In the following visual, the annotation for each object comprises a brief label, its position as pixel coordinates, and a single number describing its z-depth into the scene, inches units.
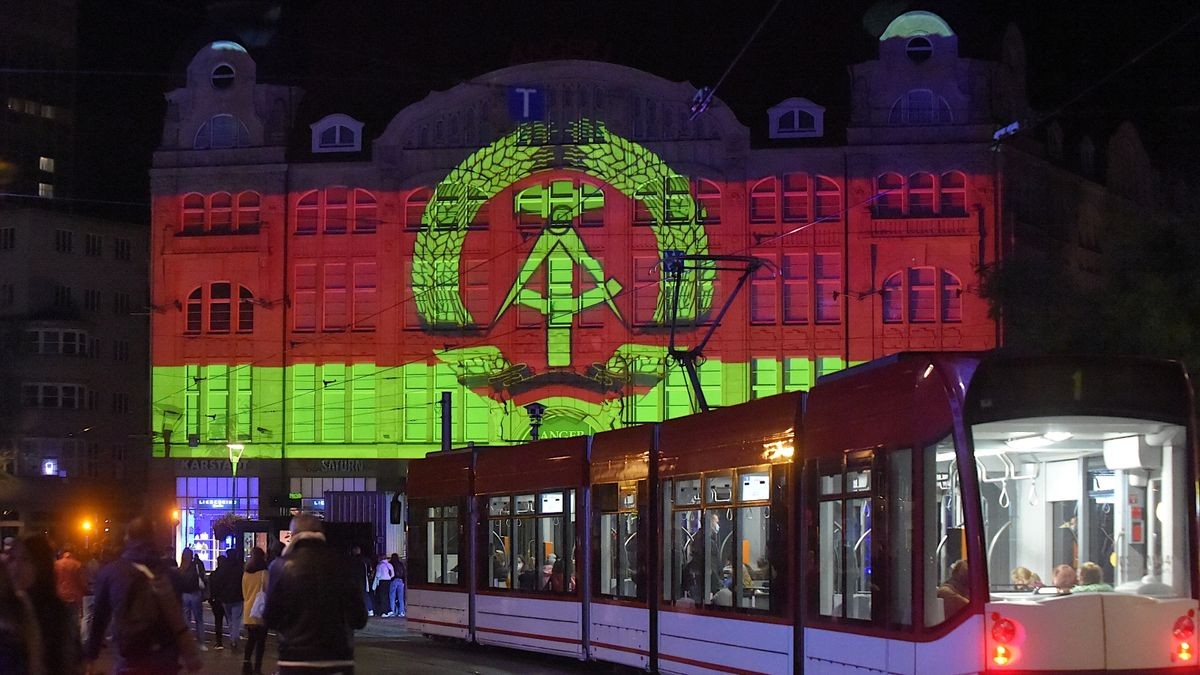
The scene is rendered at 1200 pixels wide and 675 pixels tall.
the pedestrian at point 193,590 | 983.0
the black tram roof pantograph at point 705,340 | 941.2
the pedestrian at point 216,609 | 1021.2
